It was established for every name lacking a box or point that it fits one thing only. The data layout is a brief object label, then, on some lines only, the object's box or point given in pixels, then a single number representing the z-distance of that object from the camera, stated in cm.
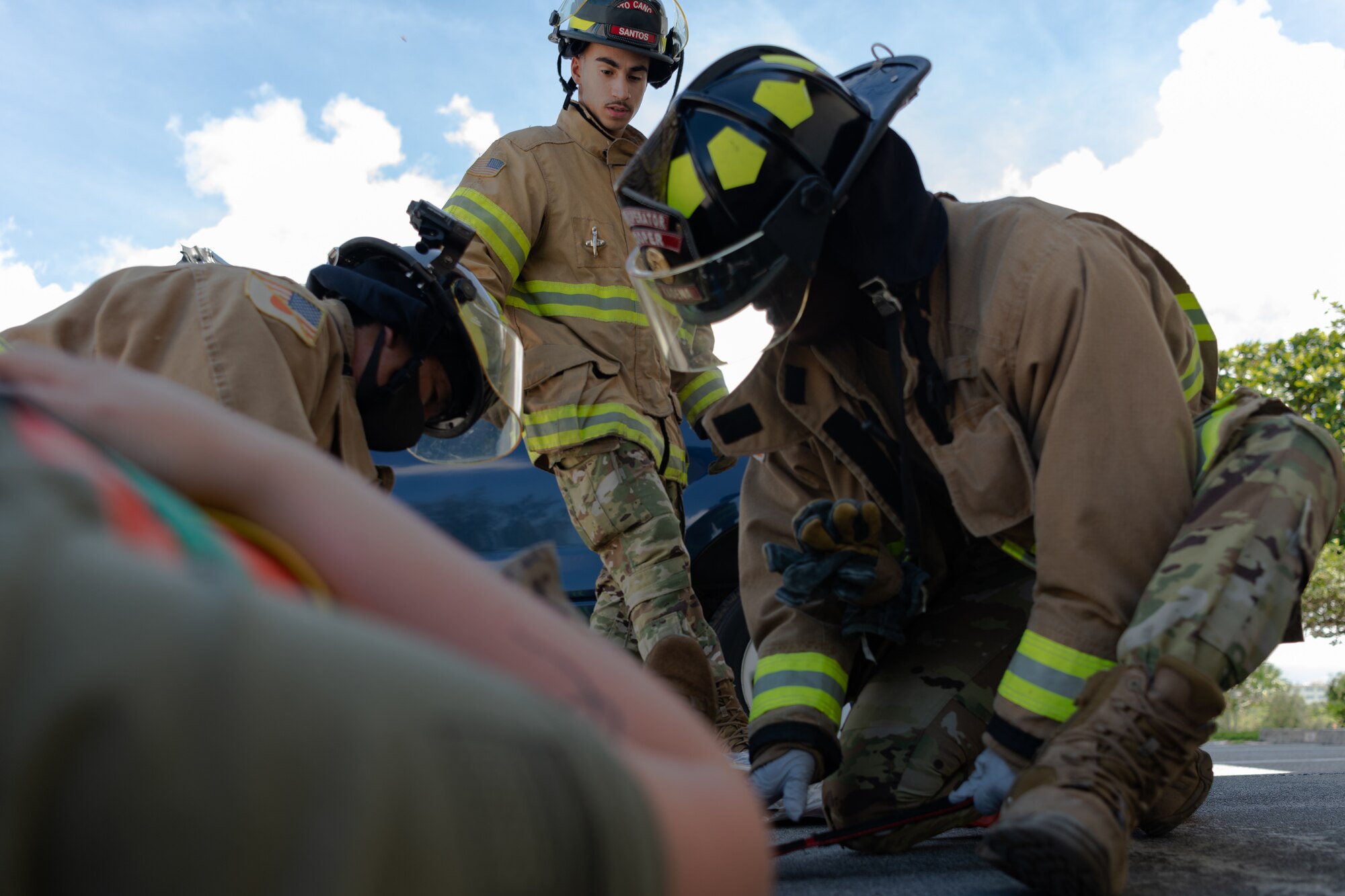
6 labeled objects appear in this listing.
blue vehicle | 443
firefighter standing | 349
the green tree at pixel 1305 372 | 1096
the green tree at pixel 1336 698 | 1155
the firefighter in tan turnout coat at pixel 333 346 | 202
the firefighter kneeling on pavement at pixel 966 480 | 174
